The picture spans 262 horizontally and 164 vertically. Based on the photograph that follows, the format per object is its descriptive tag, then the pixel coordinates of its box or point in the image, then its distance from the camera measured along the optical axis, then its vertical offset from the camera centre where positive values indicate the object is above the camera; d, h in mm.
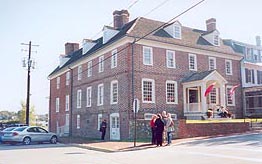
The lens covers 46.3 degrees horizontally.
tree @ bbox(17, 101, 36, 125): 57556 -1191
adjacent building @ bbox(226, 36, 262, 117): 32031 +3517
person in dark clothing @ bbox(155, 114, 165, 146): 17075 -1204
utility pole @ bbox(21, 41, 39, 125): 31184 +4336
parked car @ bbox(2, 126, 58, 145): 21484 -1962
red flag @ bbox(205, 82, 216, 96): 25900 +1550
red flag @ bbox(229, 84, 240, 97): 29353 +1650
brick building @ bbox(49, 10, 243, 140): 24000 +2863
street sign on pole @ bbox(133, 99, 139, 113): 17231 +155
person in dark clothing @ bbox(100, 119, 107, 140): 24188 -1587
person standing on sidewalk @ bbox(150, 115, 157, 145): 17625 -1396
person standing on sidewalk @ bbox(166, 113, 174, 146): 17295 -1207
